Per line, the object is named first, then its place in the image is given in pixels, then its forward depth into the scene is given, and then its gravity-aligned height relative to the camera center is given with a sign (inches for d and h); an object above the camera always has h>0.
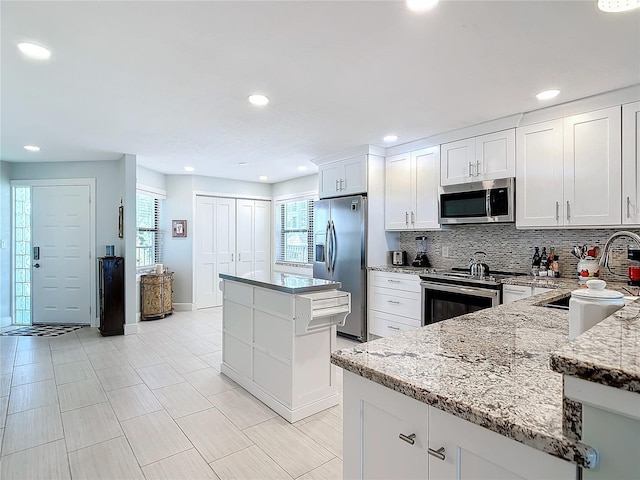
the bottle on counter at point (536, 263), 132.4 -8.9
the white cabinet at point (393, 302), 152.3 -28.9
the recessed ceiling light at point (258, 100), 109.2 +45.2
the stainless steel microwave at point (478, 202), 131.6 +15.3
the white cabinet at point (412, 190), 156.5 +24.0
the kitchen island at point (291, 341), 99.4 -31.4
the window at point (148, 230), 226.7 +6.4
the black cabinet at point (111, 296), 182.9 -30.0
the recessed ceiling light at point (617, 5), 65.4 +44.9
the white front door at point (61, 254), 207.5 -8.8
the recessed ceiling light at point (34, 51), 80.5 +45.1
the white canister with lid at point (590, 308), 47.2 -9.3
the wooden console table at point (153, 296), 219.0 -36.0
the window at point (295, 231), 259.6 +6.9
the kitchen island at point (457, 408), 28.0 -15.2
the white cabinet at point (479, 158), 131.5 +33.0
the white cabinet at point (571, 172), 108.0 +23.2
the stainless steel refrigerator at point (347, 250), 171.6 -5.5
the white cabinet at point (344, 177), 173.2 +33.2
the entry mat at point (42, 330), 185.5 -51.0
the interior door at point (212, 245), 251.4 -3.9
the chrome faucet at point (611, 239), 56.2 +0.0
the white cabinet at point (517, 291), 114.3 -17.6
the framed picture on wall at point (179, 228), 245.1 +8.2
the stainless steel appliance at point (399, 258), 179.5 -9.5
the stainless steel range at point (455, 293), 125.5 -20.3
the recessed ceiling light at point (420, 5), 65.2 +45.0
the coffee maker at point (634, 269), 106.7 -9.0
